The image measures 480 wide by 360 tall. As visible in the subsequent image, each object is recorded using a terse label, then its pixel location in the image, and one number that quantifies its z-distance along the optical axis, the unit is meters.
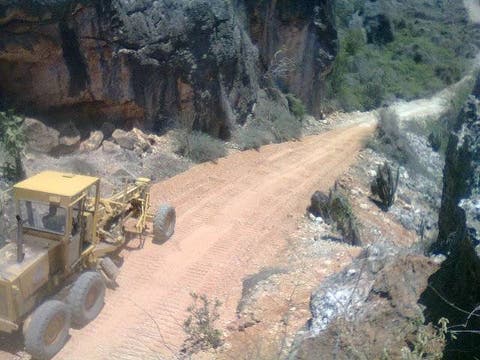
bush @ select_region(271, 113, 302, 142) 20.83
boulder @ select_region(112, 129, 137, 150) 15.48
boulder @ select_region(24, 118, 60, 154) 13.91
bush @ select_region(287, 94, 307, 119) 23.97
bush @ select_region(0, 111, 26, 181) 12.36
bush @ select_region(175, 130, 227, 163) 16.42
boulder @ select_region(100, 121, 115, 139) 15.65
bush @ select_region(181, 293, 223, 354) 7.66
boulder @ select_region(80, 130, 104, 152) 14.95
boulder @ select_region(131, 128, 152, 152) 15.75
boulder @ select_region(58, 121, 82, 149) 14.58
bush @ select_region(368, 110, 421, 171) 21.70
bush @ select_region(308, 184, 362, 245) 12.54
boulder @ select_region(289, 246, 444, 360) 5.45
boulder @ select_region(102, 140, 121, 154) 15.14
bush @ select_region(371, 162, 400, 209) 16.21
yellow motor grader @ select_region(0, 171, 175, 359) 7.18
